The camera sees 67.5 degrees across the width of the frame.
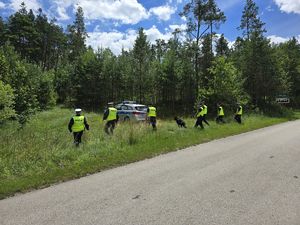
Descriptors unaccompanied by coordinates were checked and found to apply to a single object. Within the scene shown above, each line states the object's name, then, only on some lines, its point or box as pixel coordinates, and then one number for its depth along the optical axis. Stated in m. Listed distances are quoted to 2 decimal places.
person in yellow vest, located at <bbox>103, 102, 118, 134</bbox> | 11.33
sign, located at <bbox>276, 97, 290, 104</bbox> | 31.12
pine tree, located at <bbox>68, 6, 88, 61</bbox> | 48.69
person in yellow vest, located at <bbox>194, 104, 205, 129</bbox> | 13.41
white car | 17.69
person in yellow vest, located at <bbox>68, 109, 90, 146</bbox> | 8.85
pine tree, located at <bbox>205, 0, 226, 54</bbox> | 27.42
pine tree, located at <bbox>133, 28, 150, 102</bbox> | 30.76
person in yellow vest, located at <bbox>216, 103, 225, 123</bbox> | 16.13
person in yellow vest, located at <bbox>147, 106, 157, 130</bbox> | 13.08
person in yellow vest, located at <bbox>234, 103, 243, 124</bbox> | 16.50
